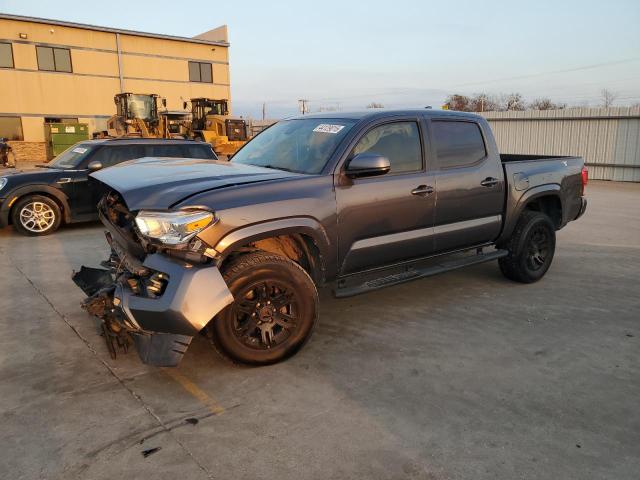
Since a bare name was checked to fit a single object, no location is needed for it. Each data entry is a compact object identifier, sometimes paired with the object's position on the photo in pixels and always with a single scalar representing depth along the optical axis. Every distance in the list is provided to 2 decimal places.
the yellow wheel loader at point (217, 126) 22.36
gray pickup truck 3.27
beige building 30.36
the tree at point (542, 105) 48.43
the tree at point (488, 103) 51.05
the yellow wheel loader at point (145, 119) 22.36
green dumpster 25.94
